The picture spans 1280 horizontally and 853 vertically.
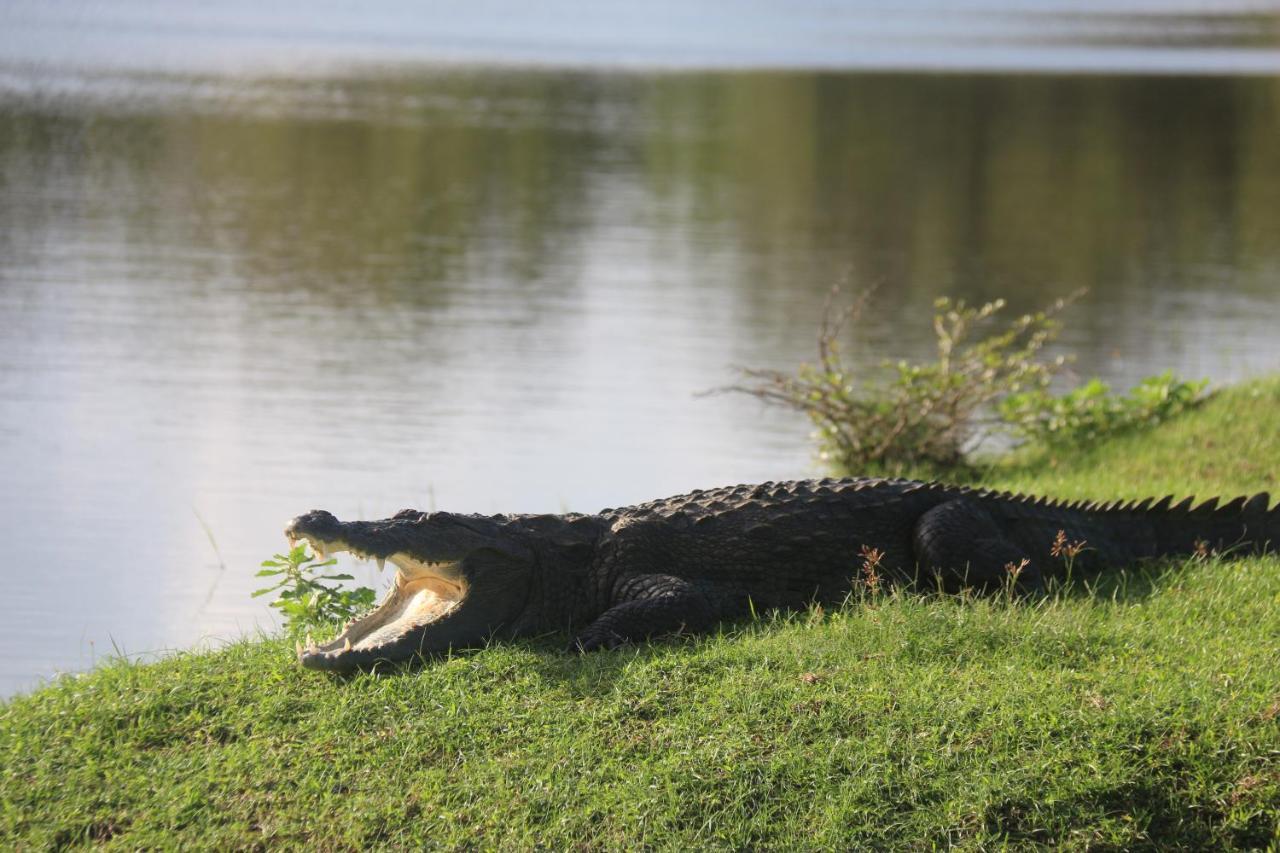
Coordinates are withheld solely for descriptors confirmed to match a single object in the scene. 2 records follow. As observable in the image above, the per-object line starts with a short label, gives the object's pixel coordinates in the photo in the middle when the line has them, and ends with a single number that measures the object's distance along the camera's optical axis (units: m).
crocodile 10.20
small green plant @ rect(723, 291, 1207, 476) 17.69
